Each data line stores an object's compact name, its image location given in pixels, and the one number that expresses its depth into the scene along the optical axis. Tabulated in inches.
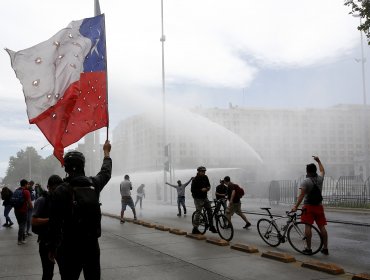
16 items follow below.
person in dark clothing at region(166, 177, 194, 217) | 760.0
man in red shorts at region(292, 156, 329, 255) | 334.6
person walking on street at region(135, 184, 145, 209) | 1019.7
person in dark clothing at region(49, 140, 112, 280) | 143.9
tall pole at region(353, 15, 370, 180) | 1641.7
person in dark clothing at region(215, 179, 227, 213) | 532.5
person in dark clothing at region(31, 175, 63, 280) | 185.6
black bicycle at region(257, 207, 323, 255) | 337.1
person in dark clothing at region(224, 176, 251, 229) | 526.3
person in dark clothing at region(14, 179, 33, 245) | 435.8
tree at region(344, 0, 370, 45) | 522.0
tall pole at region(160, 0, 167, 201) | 1328.7
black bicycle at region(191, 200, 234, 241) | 416.5
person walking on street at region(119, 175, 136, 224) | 640.4
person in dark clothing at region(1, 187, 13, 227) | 590.0
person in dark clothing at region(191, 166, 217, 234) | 456.1
